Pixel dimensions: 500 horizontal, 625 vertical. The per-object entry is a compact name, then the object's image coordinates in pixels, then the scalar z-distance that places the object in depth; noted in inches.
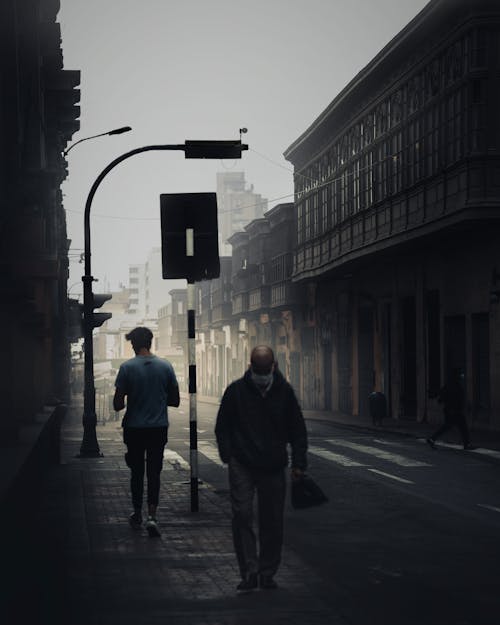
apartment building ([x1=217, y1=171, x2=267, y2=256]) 7130.9
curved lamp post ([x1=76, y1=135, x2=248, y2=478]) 857.5
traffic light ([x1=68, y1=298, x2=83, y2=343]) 2101.4
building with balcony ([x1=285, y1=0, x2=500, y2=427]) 1123.3
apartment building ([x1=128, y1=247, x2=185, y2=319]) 7160.4
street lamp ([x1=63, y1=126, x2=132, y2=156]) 1051.3
